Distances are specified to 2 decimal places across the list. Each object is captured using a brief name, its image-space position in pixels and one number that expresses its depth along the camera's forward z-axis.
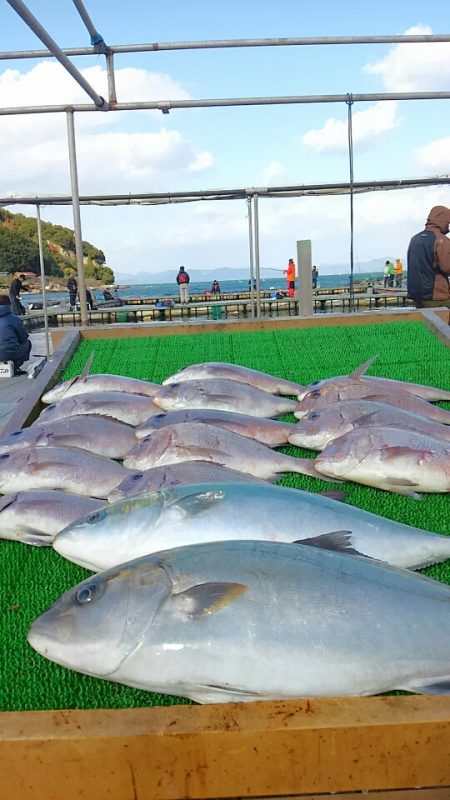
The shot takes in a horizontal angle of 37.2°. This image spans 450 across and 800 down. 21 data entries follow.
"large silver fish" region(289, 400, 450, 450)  3.54
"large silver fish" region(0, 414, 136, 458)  3.66
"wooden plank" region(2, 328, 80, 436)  4.47
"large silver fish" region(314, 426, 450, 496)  3.17
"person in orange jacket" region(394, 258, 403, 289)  42.78
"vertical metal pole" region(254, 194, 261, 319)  8.12
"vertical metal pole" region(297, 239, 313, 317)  8.14
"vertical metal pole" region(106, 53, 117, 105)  6.58
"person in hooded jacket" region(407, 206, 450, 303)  8.24
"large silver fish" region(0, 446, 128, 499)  3.27
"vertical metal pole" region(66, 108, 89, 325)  7.05
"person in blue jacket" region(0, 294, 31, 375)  10.50
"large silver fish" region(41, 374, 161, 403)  4.62
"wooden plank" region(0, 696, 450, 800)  1.68
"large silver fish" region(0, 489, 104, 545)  2.86
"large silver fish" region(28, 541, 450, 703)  1.78
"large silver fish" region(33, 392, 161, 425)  4.17
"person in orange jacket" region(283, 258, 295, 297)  35.06
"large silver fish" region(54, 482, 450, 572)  2.38
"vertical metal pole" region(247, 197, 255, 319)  9.66
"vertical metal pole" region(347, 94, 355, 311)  7.50
